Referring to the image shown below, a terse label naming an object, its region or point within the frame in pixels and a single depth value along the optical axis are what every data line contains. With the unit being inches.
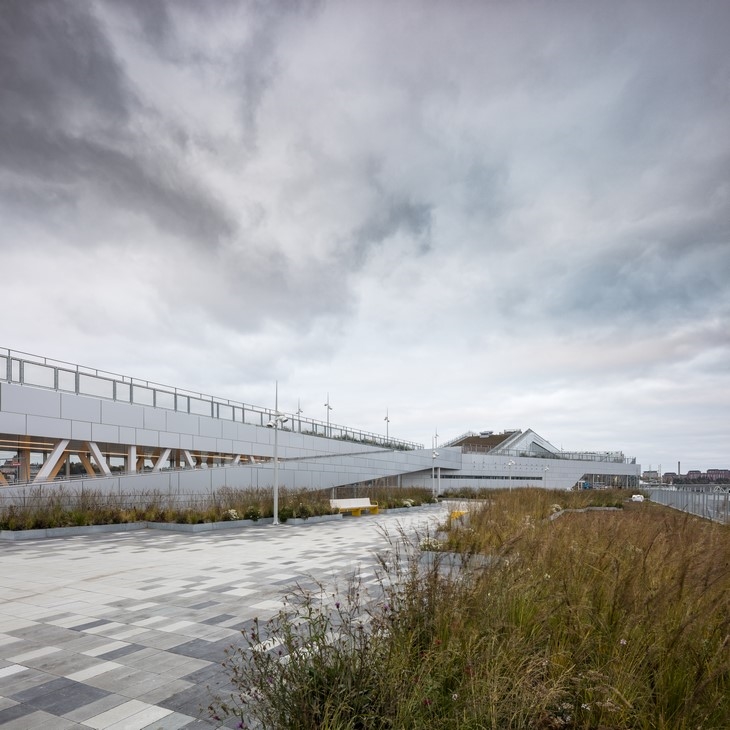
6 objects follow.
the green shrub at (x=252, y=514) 728.3
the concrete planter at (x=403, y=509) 1013.8
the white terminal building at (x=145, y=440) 777.6
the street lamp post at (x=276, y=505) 713.6
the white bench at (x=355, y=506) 893.1
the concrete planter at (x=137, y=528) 561.9
